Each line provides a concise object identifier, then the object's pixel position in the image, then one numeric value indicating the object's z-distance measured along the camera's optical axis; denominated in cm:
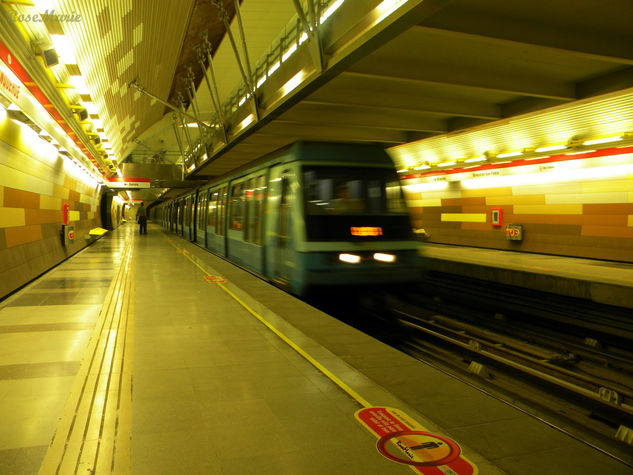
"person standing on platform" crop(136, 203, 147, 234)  2903
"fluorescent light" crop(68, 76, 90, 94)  1051
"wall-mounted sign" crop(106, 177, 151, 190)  2715
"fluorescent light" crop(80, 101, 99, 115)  1262
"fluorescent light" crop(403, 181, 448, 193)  1770
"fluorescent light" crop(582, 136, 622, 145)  1113
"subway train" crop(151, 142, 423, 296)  725
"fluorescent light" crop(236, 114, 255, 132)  1096
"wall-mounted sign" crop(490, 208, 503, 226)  1524
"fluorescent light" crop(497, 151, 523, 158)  1353
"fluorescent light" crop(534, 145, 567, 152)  1249
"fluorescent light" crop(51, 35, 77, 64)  826
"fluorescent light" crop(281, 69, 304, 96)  791
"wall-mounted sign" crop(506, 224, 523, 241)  1459
